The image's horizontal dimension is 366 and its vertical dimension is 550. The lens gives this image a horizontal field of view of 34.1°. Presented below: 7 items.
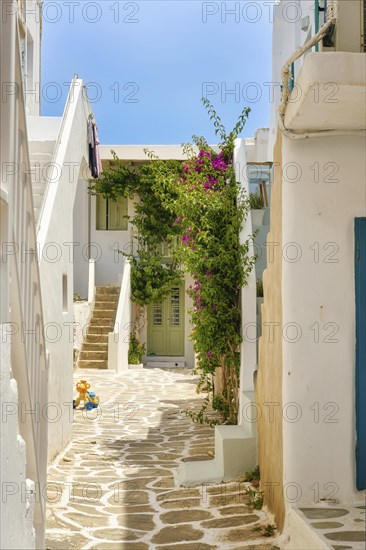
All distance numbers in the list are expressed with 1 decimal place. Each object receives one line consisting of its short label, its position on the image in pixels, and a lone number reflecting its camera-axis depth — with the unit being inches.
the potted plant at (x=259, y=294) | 329.7
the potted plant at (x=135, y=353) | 687.7
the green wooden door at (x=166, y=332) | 759.1
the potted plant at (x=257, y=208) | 423.2
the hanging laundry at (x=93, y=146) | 490.3
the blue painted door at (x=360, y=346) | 180.9
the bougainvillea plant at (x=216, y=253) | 317.7
